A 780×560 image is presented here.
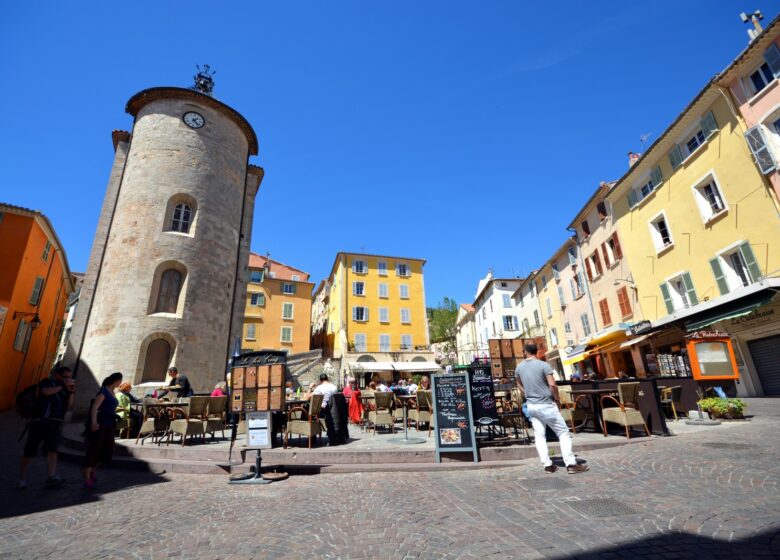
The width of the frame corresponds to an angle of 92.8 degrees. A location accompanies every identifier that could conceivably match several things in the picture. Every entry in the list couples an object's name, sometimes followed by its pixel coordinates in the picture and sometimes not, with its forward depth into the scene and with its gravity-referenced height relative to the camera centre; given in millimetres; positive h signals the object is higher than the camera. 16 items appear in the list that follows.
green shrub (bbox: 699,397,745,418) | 8422 -318
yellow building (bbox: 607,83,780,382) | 12844 +6263
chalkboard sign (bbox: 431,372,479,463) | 6195 -175
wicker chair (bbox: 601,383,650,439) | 6844 -262
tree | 56031 +11558
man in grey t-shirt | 5074 -59
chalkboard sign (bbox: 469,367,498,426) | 6734 +91
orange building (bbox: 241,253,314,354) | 32875 +8355
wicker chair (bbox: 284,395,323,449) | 7207 -294
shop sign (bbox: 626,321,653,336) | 17000 +3020
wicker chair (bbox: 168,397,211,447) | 7643 -173
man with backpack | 5383 -132
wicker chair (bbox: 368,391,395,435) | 8930 -140
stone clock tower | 15133 +6963
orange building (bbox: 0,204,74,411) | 17438 +6210
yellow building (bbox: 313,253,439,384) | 30000 +7510
